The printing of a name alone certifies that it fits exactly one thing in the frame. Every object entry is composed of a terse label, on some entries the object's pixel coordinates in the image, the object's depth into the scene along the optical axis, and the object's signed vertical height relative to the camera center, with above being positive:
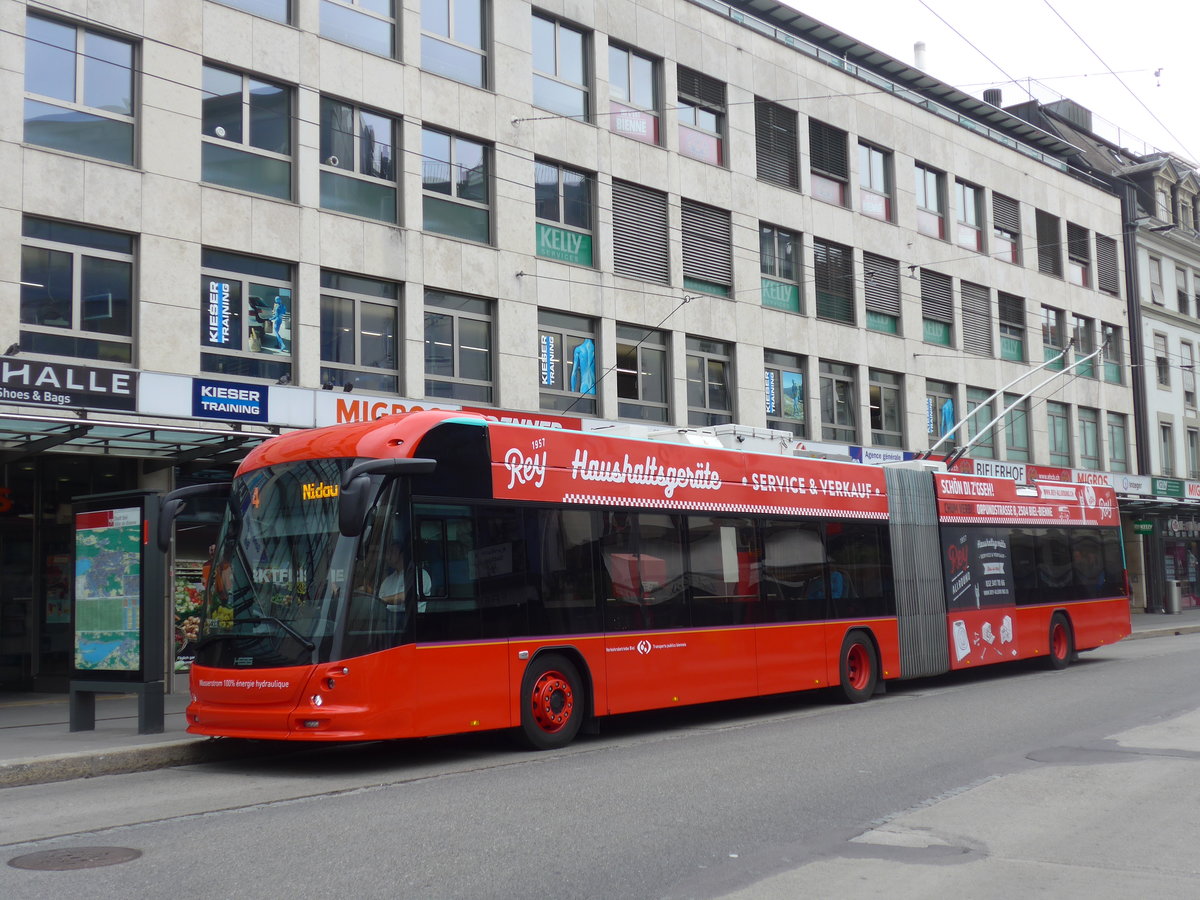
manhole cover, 6.97 -1.42
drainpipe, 42.75 +6.22
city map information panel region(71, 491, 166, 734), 12.56 -0.08
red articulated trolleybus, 10.63 +0.03
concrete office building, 17.00 +6.07
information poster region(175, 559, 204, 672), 18.56 -0.08
